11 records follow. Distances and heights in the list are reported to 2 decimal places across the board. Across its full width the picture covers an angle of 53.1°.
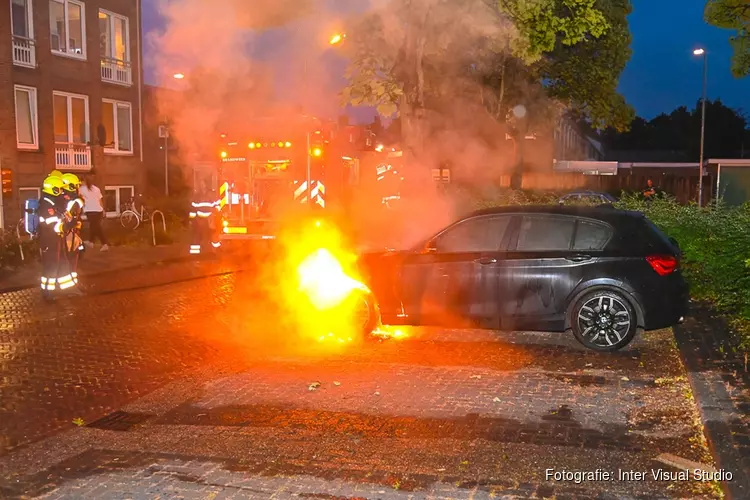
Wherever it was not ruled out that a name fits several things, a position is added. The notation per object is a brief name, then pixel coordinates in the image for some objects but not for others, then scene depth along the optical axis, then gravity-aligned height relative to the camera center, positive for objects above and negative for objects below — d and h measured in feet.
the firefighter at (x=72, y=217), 36.86 -1.50
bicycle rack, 59.49 -3.48
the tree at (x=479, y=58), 39.22 +8.63
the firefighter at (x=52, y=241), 35.17 -2.58
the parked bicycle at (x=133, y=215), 75.97 -2.86
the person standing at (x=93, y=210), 53.72 -1.68
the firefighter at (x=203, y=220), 51.04 -2.24
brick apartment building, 67.46 +9.16
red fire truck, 47.57 +0.95
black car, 24.22 -2.89
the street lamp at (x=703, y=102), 98.84 +12.08
